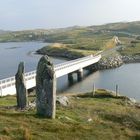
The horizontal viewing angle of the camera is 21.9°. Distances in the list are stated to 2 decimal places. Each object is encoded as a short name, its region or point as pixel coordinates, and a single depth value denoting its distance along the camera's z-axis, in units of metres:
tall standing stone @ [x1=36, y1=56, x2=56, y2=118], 26.66
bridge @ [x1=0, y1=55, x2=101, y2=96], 57.38
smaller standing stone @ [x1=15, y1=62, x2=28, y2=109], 30.27
